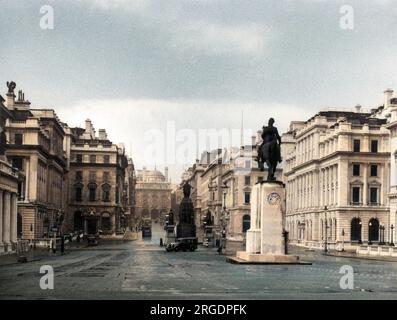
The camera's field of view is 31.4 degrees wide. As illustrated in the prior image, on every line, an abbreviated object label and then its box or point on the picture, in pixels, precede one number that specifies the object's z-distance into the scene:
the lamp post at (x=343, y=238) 93.03
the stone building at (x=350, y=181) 98.00
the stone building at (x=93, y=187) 142.75
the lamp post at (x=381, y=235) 94.06
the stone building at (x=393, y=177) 84.00
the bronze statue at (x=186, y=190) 76.03
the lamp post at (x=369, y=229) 97.69
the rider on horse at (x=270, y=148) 36.34
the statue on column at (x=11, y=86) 104.76
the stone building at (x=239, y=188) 142.38
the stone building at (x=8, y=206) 62.00
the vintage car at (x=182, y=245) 67.19
